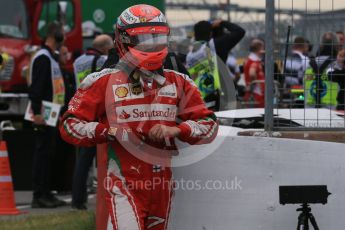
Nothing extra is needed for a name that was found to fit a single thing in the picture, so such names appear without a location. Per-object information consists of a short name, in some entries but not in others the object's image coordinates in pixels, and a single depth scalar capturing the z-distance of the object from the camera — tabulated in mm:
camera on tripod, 13469
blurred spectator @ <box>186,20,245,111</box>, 21312
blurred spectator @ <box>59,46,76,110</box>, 24186
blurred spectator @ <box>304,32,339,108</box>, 15578
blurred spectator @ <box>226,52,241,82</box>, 45066
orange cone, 21875
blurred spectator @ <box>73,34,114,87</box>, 23000
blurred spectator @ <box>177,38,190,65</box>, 24916
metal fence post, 14273
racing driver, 12000
